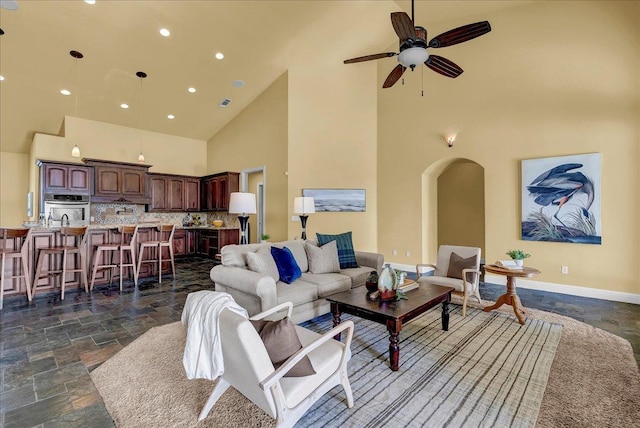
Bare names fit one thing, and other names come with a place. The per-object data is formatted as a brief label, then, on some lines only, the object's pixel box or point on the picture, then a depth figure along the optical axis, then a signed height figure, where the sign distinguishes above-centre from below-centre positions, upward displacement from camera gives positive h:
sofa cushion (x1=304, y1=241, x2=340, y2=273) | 3.80 -0.58
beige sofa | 2.83 -0.78
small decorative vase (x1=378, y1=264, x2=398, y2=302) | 2.70 -0.66
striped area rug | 1.84 -1.27
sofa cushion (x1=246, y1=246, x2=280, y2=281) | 3.16 -0.53
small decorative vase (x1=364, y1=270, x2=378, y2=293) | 2.91 -0.69
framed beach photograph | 6.47 +0.33
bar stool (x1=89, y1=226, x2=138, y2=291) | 4.75 -0.62
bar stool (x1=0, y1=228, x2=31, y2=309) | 3.92 -0.50
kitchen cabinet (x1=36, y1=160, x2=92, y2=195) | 6.28 +0.84
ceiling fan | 2.86 +1.80
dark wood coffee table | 2.34 -0.81
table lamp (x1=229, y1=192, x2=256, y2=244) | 4.33 +0.17
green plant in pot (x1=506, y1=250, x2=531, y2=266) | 3.45 -0.51
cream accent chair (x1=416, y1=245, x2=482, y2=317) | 3.52 -0.81
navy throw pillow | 3.37 -0.59
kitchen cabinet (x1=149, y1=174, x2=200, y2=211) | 7.95 +0.62
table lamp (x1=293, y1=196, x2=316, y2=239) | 5.09 +0.16
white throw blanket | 1.56 -0.67
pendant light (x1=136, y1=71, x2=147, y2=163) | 5.91 +2.85
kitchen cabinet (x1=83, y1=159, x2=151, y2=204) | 6.95 +0.82
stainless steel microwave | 6.35 +0.17
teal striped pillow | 4.09 -0.49
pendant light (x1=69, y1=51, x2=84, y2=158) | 5.17 +2.84
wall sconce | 5.68 +1.45
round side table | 3.32 -0.86
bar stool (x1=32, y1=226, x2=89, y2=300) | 4.21 -0.57
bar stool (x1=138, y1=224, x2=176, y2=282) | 5.27 -0.52
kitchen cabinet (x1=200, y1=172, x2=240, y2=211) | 7.88 +0.71
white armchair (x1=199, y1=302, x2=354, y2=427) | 1.41 -0.87
